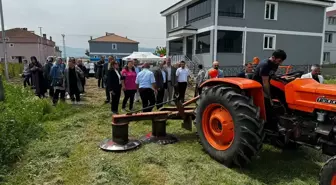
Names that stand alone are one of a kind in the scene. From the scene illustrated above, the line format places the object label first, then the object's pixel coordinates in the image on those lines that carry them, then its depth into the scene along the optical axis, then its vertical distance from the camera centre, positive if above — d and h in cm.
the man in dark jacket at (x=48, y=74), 1007 -42
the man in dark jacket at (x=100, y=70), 1505 -42
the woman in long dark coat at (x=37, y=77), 971 -51
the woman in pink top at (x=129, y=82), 805 -56
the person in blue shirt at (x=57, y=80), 895 -57
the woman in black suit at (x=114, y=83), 788 -58
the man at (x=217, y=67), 800 -10
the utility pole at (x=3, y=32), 1803 +197
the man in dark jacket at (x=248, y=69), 726 -15
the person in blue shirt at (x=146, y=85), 740 -60
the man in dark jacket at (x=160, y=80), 870 -55
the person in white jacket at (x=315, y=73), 679 -22
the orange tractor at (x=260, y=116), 349 -73
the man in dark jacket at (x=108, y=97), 1001 -126
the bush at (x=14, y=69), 2491 -67
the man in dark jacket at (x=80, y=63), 1380 -2
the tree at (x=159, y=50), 4448 +212
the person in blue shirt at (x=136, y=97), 996 -125
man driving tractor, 407 -9
